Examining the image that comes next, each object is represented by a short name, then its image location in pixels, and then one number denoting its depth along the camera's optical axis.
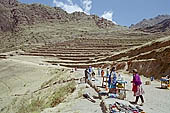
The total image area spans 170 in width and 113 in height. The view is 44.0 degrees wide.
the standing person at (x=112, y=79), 10.64
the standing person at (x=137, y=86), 9.16
